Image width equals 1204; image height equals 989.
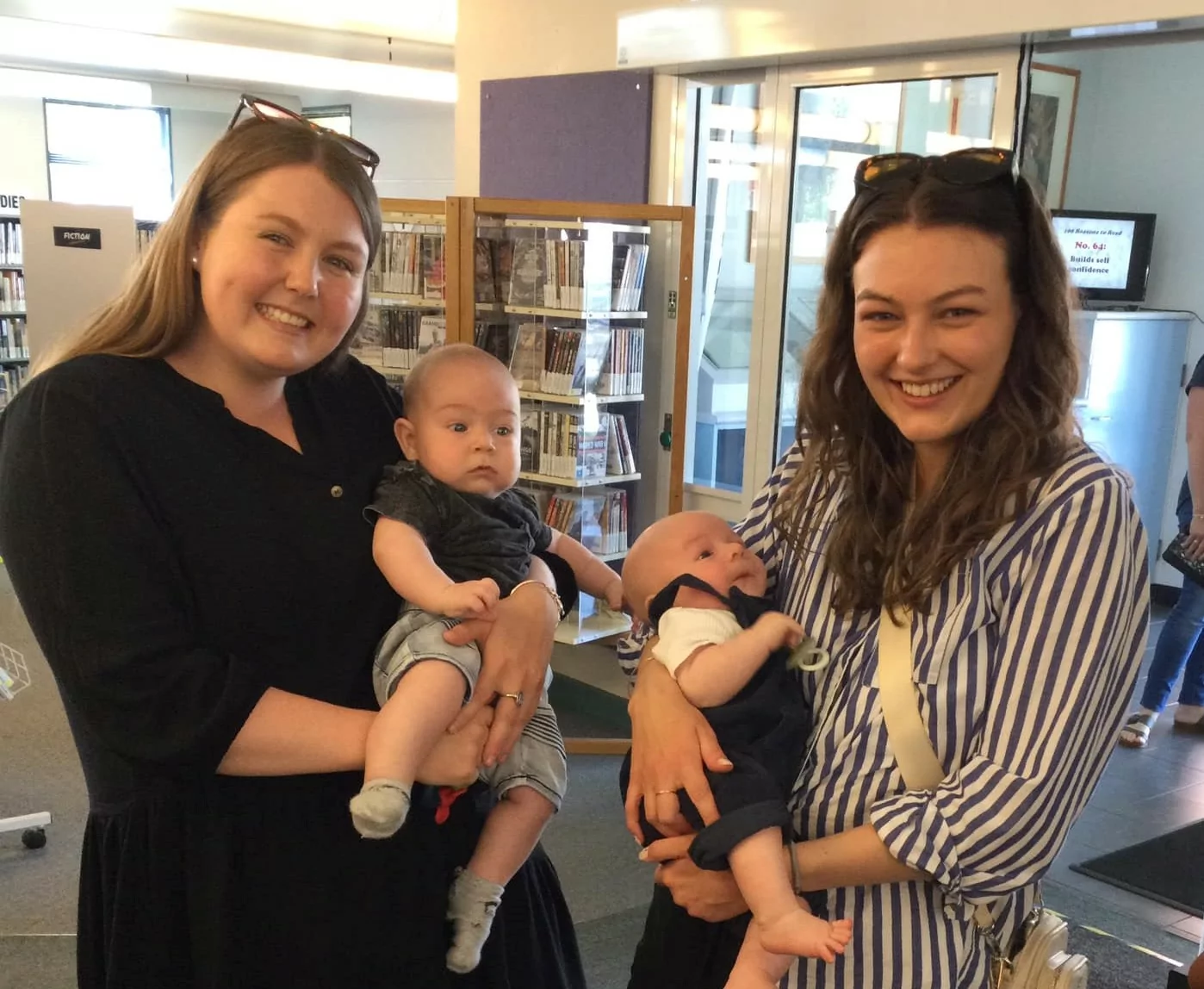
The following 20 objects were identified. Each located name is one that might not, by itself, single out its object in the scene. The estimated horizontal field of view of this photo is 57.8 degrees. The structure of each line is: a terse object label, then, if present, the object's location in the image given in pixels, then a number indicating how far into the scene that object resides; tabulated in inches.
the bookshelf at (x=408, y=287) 176.9
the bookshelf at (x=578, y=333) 166.1
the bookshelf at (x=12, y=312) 366.0
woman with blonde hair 48.4
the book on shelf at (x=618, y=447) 178.1
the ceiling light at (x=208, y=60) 318.7
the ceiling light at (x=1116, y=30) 131.6
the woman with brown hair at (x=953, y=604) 46.3
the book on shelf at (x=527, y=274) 168.2
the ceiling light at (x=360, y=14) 314.7
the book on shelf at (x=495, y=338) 174.6
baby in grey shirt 53.2
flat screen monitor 260.8
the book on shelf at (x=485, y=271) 170.4
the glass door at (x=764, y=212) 172.2
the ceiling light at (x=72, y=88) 404.5
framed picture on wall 249.3
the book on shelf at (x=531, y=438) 177.6
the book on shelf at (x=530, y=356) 173.5
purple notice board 195.6
